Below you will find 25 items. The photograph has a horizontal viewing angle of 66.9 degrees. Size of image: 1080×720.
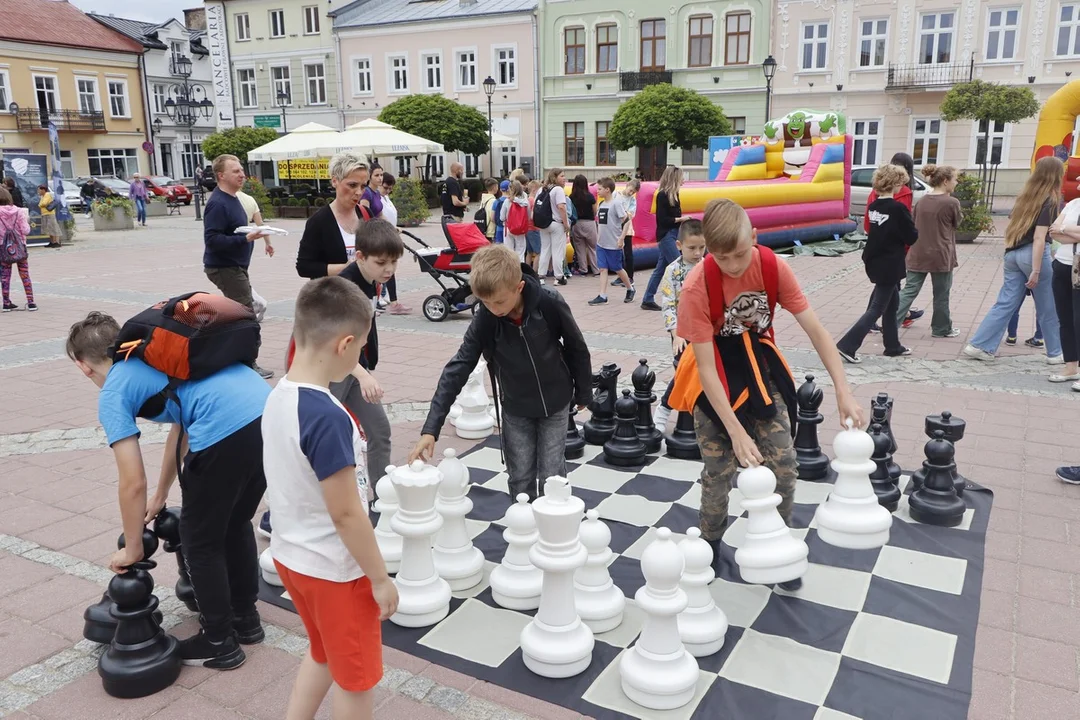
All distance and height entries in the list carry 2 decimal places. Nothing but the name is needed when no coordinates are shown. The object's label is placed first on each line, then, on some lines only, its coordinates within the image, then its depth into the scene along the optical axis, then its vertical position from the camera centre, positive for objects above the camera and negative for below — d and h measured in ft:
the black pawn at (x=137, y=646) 8.41 -4.68
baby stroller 28.94 -2.97
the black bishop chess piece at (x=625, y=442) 14.55 -4.64
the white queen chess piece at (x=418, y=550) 9.70 -4.35
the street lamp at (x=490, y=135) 86.63 +5.39
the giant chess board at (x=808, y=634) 8.18 -5.10
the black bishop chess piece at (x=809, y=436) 13.60 -4.40
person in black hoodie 21.80 -1.91
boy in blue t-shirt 7.95 -2.73
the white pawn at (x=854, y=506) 10.26 -4.15
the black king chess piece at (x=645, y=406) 14.82 -4.14
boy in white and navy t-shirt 6.37 -2.45
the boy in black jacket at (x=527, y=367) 10.19 -2.35
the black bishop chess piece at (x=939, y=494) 11.90 -4.65
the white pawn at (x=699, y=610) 8.61 -4.63
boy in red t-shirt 9.25 -2.14
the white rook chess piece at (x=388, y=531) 10.77 -4.58
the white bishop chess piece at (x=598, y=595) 9.44 -4.76
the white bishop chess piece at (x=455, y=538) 10.57 -4.59
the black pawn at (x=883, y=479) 12.30 -4.53
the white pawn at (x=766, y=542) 8.96 -3.99
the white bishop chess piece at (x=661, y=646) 8.02 -4.58
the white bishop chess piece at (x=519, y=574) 9.99 -4.77
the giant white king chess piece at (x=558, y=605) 8.63 -4.48
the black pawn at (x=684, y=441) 14.85 -4.70
